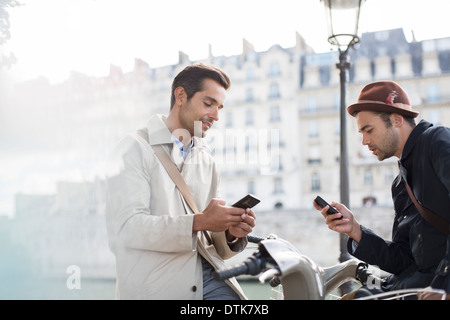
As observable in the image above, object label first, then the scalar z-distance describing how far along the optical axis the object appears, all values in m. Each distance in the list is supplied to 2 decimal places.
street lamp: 4.25
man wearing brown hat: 1.92
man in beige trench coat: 2.04
